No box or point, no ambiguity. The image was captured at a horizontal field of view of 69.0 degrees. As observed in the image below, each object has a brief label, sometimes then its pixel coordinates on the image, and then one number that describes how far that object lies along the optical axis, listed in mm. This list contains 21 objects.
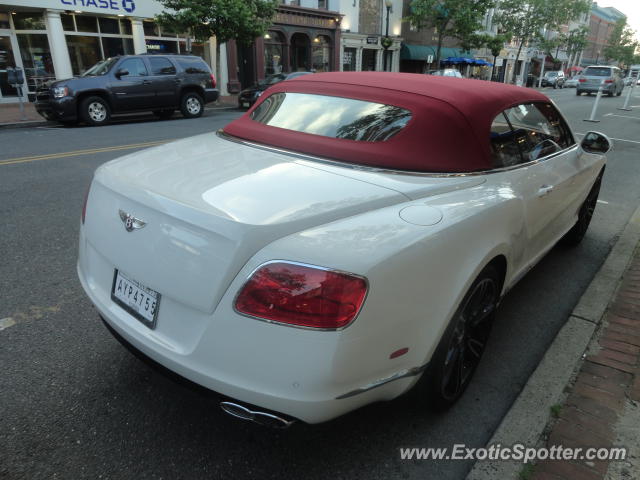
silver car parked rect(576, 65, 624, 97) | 30609
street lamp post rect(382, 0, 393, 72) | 30108
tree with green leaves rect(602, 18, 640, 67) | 77875
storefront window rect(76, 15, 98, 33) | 18500
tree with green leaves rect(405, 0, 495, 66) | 32375
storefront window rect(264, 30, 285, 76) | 26531
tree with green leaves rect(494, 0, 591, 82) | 41262
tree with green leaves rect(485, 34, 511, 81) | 35906
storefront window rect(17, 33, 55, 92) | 17516
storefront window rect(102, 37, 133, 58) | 19575
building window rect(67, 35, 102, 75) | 18562
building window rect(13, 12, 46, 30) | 17205
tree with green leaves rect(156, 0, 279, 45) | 16594
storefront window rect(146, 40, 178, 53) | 20859
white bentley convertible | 1618
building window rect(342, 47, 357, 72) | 32125
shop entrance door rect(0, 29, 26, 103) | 16984
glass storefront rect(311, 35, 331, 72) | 29539
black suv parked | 12078
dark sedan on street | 17406
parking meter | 12508
